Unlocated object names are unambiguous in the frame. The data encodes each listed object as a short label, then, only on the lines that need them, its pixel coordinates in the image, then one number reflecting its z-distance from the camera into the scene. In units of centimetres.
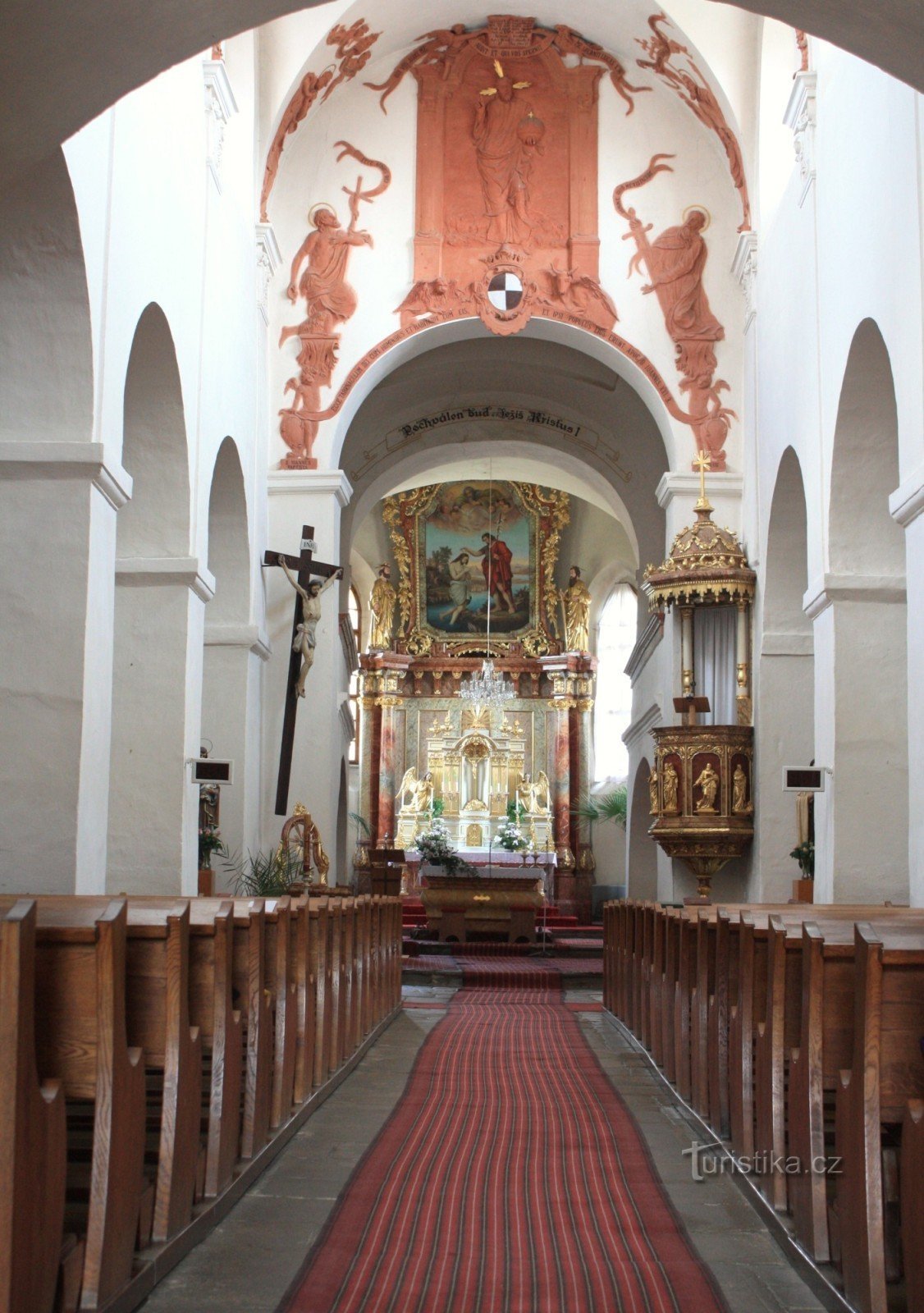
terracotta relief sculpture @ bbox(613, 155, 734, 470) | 1373
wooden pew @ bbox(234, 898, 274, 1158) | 433
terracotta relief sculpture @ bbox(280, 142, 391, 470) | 1388
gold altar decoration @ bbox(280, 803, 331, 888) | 1266
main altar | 2359
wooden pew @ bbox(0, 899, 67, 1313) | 251
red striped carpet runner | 326
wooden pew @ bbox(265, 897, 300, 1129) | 492
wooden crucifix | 1271
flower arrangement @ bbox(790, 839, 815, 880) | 1076
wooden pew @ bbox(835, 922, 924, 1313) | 303
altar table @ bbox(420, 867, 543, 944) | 1647
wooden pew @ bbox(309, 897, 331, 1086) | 591
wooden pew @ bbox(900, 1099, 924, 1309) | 280
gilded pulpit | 1230
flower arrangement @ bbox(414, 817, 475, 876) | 1681
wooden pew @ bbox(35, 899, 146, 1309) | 301
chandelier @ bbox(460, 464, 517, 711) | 2206
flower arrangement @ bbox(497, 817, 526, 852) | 2112
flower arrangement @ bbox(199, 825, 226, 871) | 1117
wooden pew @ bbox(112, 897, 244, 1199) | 385
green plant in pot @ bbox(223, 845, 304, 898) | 1177
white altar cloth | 2123
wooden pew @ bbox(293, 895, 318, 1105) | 546
